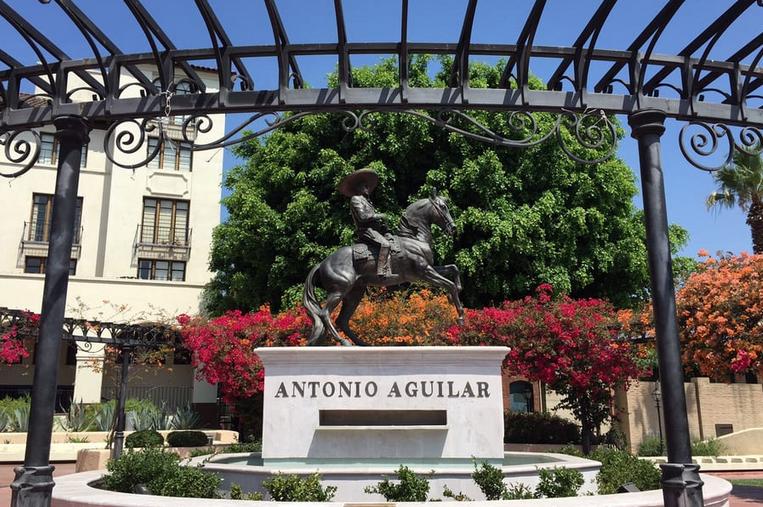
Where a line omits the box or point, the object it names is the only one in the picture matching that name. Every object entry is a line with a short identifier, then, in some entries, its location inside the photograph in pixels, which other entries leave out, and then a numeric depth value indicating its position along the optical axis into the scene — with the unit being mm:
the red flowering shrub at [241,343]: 21297
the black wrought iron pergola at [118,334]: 18875
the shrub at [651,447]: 23484
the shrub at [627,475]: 8086
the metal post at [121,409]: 18203
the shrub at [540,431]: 23375
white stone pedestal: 9008
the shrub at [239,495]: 7160
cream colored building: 30312
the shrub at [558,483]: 7473
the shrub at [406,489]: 7176
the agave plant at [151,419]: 24938
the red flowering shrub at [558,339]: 19719
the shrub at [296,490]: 6934
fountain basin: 7957
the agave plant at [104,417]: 25359
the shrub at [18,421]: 24469
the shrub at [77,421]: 24934
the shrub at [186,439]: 22250
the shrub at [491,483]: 7527
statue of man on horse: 10289
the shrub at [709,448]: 23078
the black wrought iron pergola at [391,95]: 6137
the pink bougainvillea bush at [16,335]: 19312
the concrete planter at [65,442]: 21984
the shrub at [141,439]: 19906
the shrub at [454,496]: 7496
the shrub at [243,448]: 12088
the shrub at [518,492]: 7188
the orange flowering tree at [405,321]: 20734
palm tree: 28906
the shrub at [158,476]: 7348
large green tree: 23078
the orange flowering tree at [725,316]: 17188
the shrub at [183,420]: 27031
